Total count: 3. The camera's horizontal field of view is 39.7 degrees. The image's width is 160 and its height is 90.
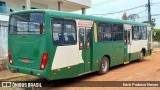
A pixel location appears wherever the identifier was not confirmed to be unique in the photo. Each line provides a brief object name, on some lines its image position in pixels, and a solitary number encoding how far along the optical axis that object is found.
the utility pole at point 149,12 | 32.10
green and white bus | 7.68
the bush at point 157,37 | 41.34
